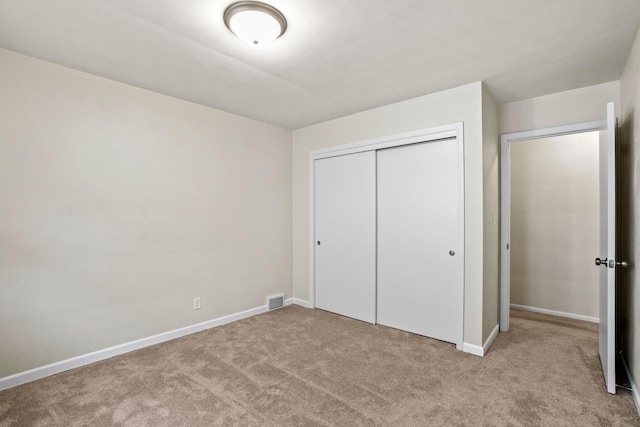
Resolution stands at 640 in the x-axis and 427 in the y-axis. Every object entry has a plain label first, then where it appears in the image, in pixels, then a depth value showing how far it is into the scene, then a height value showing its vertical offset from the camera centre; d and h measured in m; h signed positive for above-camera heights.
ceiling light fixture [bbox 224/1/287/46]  1.72 +1.09
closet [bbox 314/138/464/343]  2.99 -0.26
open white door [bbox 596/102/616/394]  2.08 -0.22
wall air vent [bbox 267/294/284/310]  4.00 -1.14
